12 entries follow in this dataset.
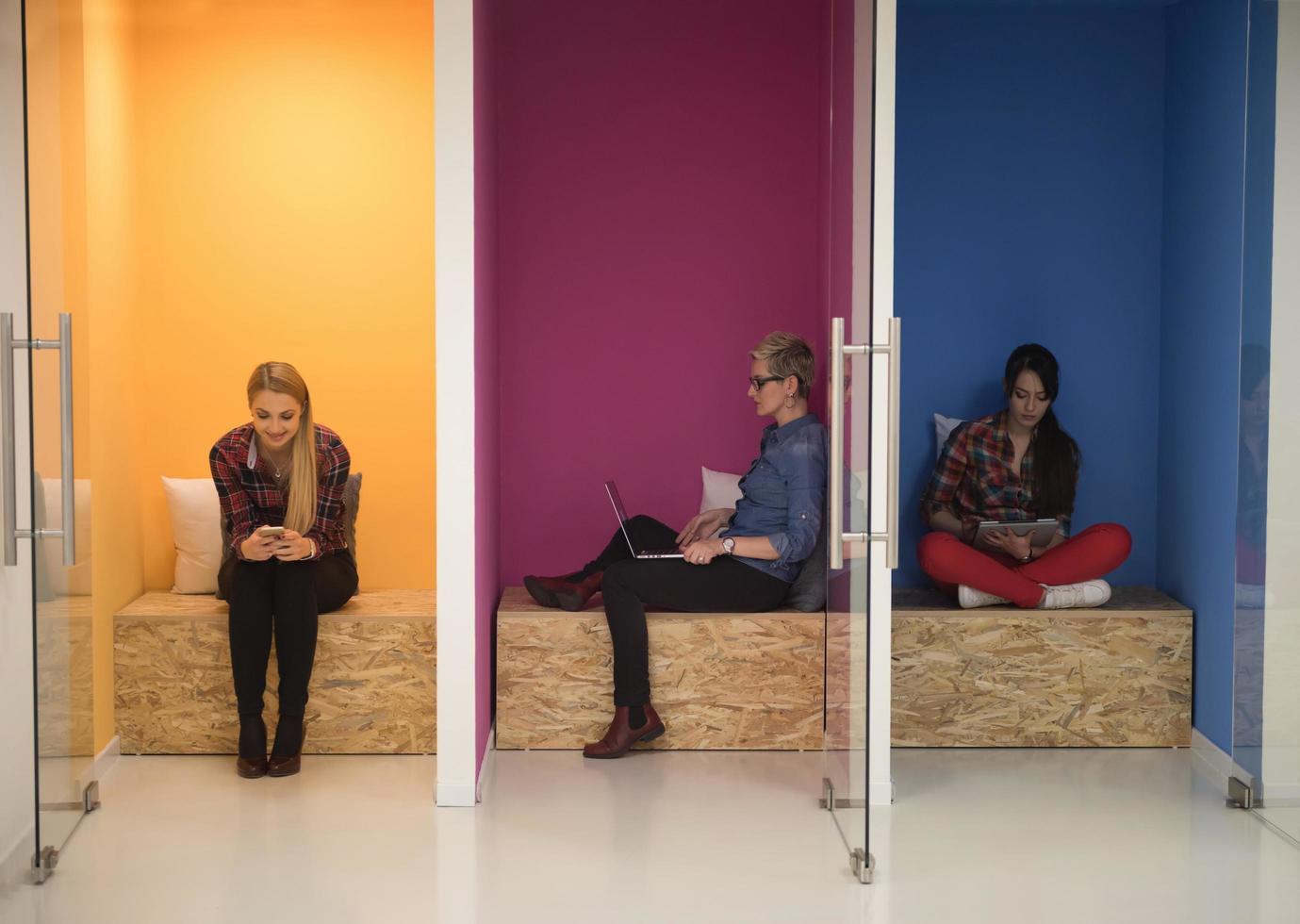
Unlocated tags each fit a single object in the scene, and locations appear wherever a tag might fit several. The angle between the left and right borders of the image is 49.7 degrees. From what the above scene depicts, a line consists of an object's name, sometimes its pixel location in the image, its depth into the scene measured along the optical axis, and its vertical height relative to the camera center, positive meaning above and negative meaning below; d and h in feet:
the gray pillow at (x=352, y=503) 14.83 -1.08
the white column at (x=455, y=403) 12.35 +0.00
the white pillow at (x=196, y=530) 14.87 -1.36
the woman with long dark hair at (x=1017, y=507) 14.51 -1.12
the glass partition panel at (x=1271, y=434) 11.68 -0.22
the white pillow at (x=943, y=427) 16.03 -0.25
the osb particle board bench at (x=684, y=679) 14.16 -2.79
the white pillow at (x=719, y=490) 15.71 -0.96
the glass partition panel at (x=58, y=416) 10.59 -0.11
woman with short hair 13.84 -1.53
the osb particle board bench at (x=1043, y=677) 14.30 -2.77
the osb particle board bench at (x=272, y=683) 13.84 -2.78
